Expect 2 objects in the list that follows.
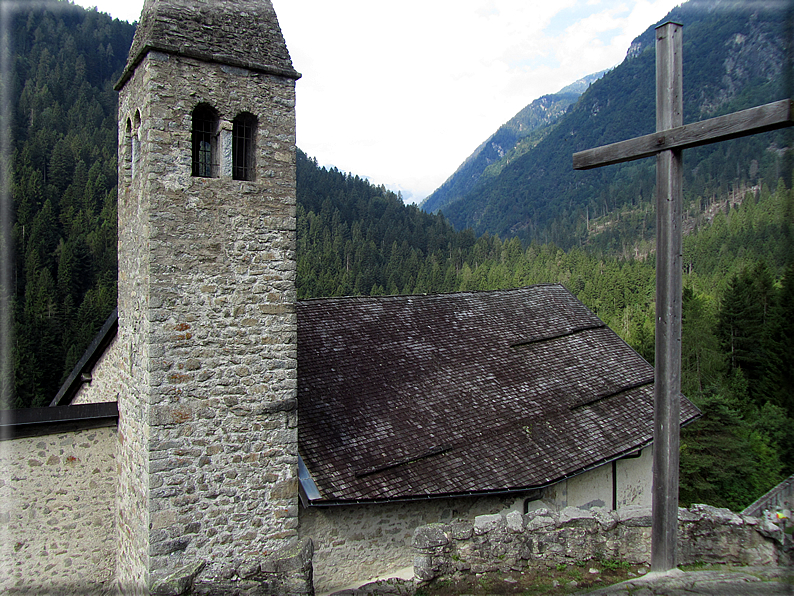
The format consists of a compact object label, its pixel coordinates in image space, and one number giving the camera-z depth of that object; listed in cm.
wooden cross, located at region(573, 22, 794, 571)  554
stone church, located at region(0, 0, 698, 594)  730
